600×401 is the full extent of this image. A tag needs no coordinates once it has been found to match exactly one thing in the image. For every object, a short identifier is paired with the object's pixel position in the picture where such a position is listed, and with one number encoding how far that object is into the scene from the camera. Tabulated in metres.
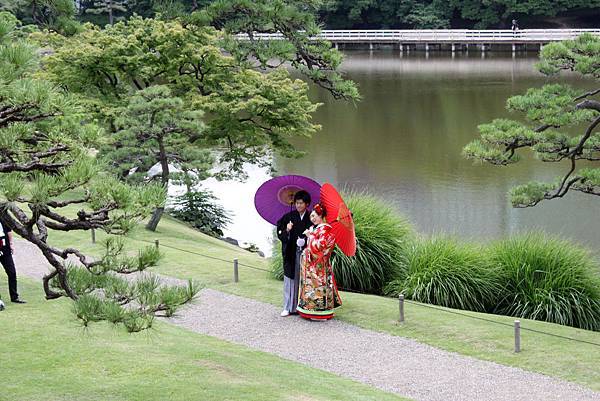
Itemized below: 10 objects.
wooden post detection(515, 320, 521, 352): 12.56
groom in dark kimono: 13.88
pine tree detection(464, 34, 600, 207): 14.88
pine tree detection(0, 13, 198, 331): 7.35
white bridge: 77.17
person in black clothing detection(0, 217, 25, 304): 13.69
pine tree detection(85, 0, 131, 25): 56.12
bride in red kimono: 13.60
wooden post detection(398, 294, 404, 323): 14.00
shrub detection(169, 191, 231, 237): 27.90
